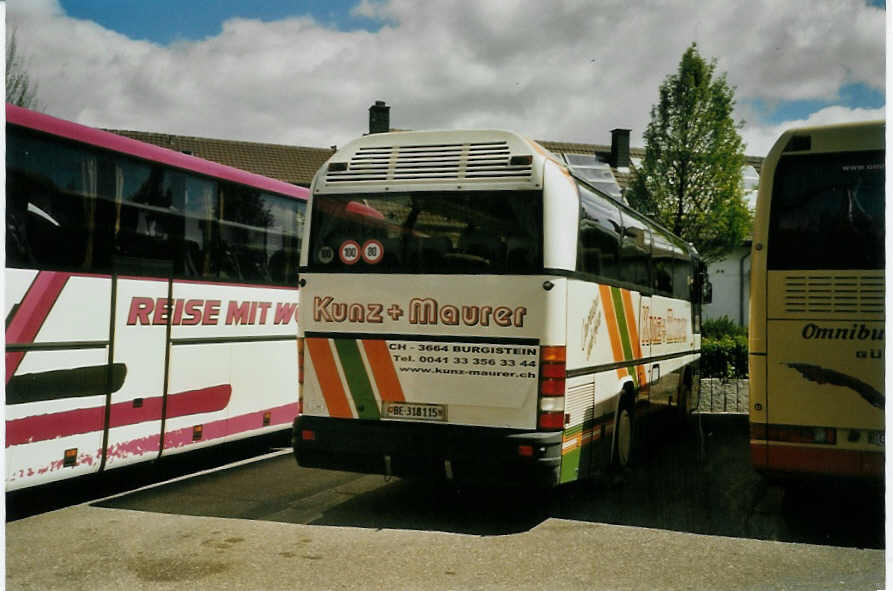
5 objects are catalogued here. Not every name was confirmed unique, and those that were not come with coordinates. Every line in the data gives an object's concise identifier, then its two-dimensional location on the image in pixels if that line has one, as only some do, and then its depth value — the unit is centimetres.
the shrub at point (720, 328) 1978
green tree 2225
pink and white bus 696
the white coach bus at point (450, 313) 720
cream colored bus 702
